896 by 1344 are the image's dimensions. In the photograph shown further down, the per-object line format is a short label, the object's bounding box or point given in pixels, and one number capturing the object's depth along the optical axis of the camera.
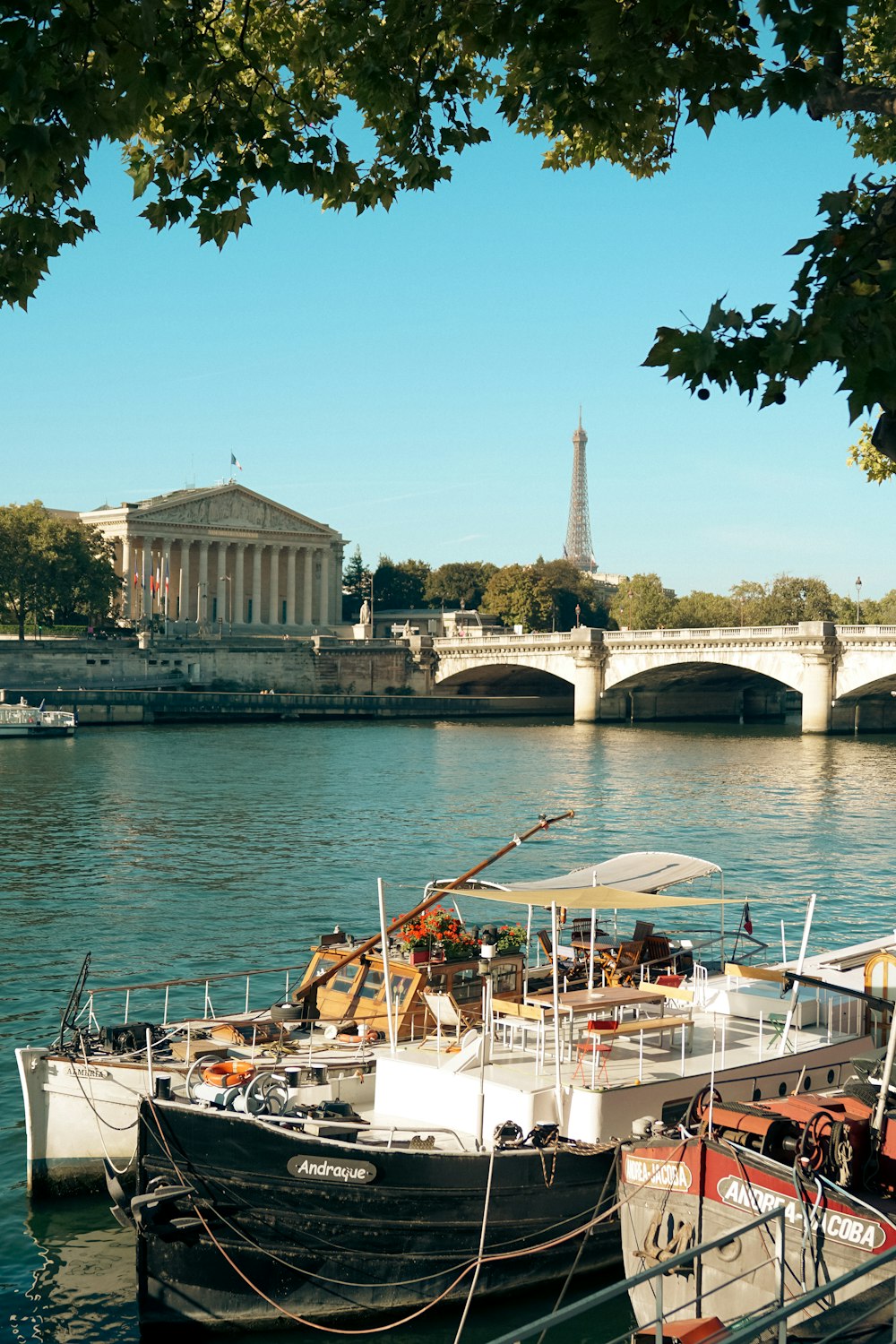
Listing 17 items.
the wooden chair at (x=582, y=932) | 21.00
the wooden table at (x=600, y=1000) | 15.50
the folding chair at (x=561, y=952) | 18.42
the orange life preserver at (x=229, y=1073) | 15.43
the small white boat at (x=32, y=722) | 76.12
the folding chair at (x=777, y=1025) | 16.56
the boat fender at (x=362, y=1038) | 17.02
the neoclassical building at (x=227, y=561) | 133.75
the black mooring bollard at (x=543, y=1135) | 13.96
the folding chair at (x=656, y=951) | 19.50
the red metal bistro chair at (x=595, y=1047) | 15.02
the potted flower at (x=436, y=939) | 17.06
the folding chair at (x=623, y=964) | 17.89
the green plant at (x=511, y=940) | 17.64
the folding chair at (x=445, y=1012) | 16.44
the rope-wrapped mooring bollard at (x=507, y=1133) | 14.03
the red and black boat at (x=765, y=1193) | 10.77
